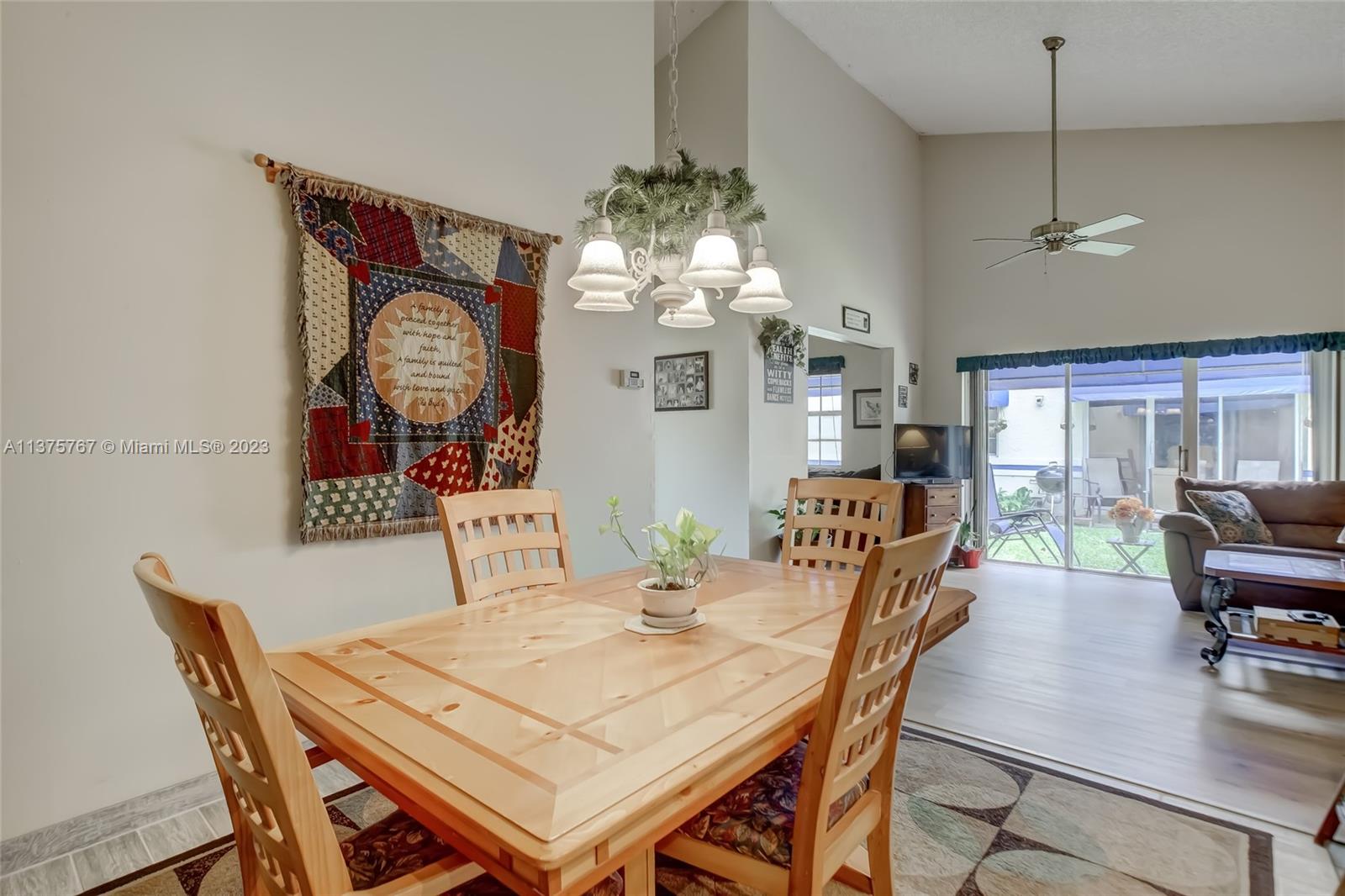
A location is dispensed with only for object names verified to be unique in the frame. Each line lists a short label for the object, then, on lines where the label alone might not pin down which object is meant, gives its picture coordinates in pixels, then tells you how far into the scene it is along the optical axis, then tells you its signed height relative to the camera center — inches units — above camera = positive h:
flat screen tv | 240.4 -6.4
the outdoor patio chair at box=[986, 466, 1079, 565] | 251.4 -36.9
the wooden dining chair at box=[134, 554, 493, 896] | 30.0 -15.2
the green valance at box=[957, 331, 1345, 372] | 201.5 +27.1
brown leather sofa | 173.8 -26.1
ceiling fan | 163.9 +49.9
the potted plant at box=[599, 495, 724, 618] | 59.7 -11.3
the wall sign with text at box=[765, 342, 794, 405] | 189.5 +17.5
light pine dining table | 32.4 -17.6
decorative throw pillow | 184.7 -23.7
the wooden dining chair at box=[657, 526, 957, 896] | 41.6 -24.7
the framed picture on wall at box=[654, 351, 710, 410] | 191.0 +15.8
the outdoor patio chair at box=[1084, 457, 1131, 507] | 237.5 -17.0
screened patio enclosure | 211.0 -3.3
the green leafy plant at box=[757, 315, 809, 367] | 183.8 +28.3
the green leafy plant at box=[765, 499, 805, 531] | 183.8 -21.8
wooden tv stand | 236.2 -25.1
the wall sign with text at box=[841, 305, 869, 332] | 221.4 +38.8
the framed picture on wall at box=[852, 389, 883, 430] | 267.0 +10.4
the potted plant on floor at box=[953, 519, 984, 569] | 246.2 -43.4
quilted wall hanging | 93.7 +12.7
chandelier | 70.3 +22.2
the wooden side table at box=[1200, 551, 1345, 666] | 127.0 -28.6
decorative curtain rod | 87.9 +36.1
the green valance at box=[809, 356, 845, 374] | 282.8 +30.0
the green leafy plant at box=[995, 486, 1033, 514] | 257.0 -25.6
